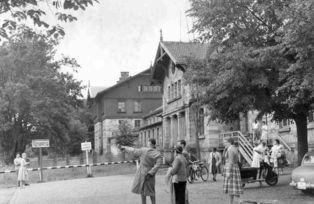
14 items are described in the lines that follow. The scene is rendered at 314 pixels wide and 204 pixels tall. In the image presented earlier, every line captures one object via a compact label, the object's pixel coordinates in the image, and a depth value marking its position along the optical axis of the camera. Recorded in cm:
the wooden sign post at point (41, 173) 3177
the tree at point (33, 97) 5628
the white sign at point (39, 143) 3181
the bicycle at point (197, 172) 2380
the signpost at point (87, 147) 3338
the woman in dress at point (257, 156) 2130
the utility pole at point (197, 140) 3869
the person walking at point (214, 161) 2486
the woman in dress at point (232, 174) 1434
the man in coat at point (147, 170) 1261
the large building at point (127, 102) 7719
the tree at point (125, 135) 6380
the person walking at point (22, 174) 2834
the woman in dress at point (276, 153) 2472
